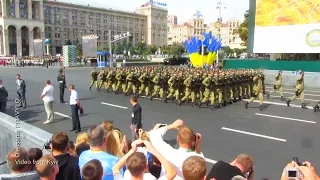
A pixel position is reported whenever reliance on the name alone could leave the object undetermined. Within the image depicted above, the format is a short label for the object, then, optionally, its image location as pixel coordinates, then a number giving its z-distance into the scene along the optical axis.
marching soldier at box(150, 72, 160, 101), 15.41
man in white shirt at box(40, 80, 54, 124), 11.01
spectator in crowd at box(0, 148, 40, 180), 3.17
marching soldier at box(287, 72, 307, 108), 14.05
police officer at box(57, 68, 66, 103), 15.50
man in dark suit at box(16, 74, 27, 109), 13.90
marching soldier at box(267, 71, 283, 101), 16.12
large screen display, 29.06
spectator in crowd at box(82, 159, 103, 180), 3.02
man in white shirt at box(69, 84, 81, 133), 9.92
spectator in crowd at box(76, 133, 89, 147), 4.77
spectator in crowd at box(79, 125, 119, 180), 3.71
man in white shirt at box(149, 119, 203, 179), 3.72
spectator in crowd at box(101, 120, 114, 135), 4.84
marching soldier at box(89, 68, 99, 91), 19.53
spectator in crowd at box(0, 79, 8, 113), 10.94
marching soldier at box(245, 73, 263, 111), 13.93
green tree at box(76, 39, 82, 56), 82.06
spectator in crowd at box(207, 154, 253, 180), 3.19
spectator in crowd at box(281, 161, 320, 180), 2.69
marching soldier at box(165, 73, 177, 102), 14.73
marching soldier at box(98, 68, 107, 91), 19.06
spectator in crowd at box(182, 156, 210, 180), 2.97
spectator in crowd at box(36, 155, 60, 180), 2.97
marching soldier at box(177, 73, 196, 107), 13.98
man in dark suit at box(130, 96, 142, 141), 8.41
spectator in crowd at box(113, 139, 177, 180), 3.13
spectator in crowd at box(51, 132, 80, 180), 3.51
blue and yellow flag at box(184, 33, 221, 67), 33.28
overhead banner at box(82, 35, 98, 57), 47.66
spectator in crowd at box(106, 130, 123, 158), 4.13
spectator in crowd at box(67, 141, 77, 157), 4.10
